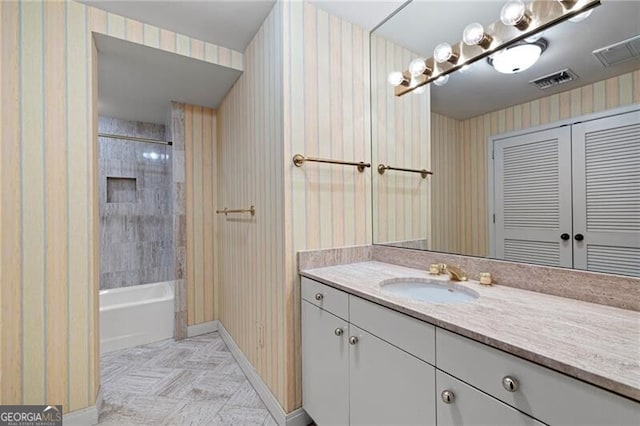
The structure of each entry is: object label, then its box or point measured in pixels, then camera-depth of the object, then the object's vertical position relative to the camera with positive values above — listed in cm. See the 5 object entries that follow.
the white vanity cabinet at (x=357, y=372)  91 -62
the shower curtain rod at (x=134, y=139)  259 +76
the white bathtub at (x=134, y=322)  247 -97
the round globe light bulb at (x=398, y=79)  170 +83
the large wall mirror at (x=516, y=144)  95 +31
